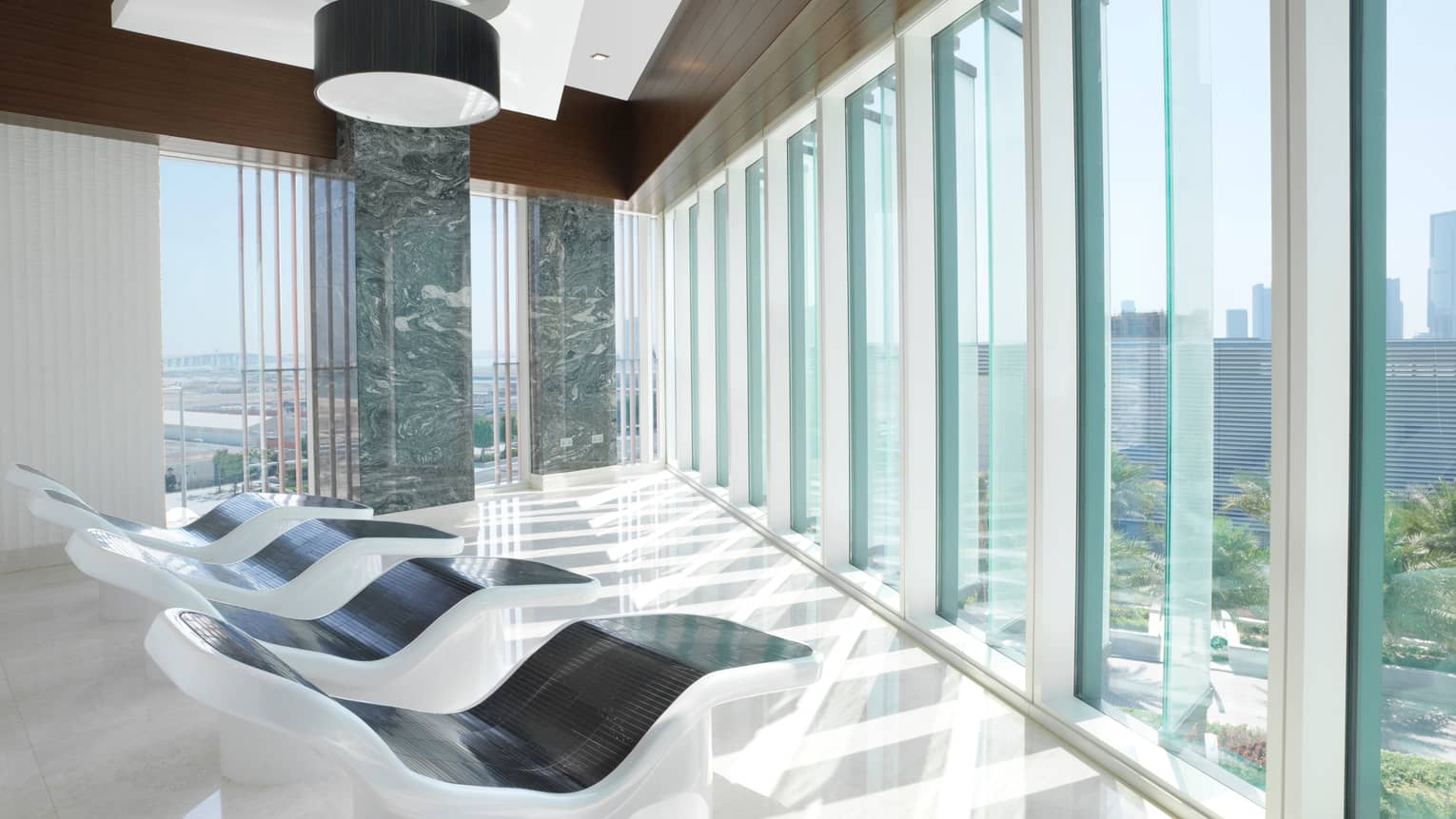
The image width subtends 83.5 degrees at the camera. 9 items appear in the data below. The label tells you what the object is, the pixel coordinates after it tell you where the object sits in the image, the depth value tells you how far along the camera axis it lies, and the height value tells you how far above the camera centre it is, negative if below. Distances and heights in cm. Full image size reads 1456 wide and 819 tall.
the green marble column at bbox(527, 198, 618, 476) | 863 +67
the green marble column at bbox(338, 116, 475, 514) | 667 +75
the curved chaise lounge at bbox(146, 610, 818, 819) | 148 -79
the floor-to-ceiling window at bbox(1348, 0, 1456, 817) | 200 -7
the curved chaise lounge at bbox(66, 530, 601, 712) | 244 -78
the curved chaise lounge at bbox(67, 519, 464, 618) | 324 -72
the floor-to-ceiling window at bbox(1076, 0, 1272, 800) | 248 +7
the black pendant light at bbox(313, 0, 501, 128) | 346 +150
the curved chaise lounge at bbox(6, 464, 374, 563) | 355 -60
